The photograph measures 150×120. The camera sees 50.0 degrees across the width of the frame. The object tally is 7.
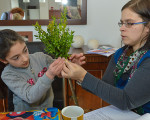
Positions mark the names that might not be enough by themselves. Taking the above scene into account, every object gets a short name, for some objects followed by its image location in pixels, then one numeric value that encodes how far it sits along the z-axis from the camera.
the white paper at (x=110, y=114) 0.83
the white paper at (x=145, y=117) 0.69
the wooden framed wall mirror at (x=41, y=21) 2.25
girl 0.99
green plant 0.76
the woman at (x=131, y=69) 0.84
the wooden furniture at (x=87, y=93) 1.91
